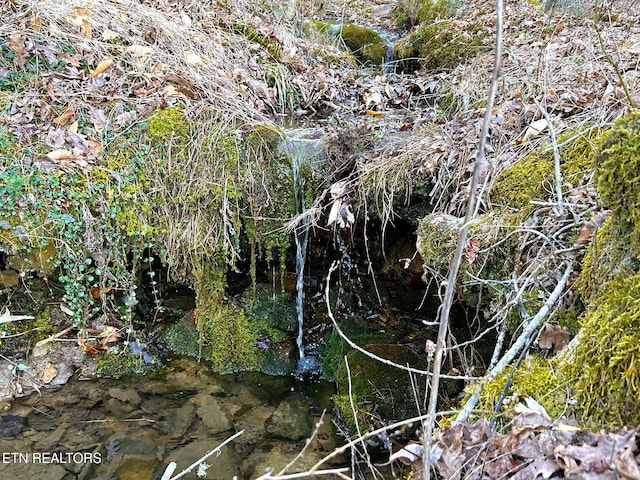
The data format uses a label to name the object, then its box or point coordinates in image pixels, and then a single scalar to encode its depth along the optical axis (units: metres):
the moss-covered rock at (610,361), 1.16
